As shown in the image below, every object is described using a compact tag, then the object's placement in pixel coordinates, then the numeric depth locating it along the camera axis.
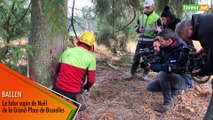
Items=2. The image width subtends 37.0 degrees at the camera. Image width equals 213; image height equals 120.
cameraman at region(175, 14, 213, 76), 2.95
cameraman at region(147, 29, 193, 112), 4.10
